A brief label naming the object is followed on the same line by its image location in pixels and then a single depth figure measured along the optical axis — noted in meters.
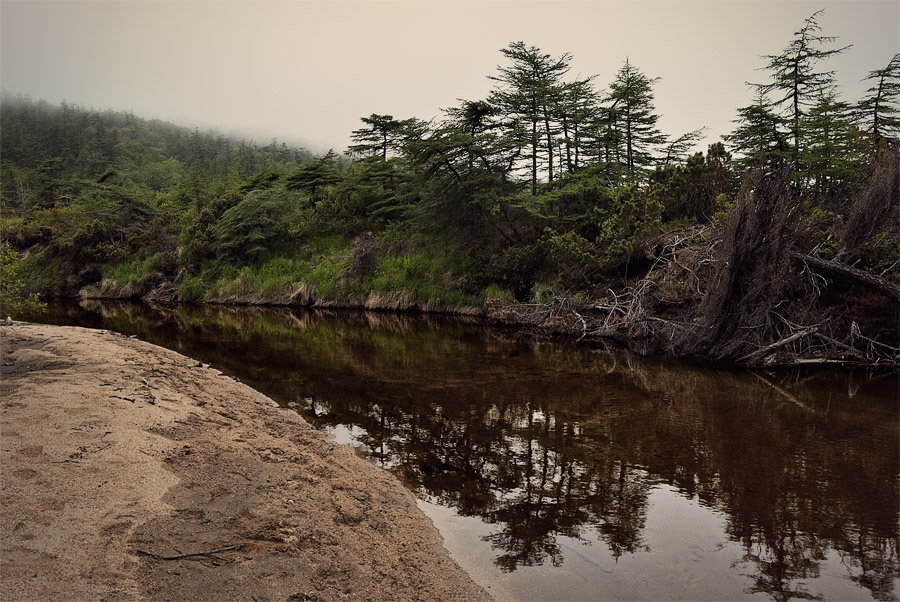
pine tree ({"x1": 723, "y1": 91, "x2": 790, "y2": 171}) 22.20
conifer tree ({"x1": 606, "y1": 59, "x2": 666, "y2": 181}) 26.69
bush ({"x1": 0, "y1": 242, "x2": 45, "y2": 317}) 9.98
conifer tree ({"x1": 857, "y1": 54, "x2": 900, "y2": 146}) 22.72
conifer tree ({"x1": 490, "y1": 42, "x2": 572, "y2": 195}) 22.98
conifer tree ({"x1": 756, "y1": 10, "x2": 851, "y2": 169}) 22.59
